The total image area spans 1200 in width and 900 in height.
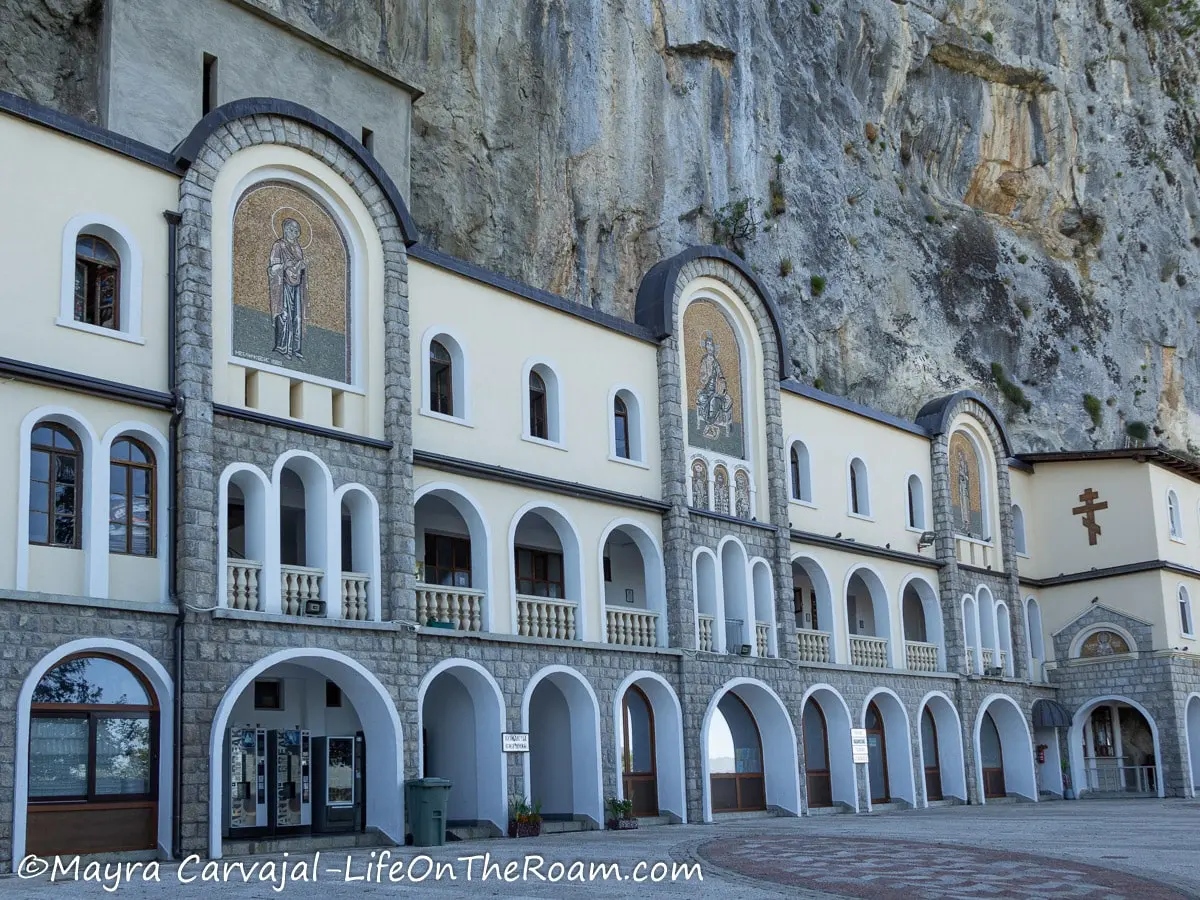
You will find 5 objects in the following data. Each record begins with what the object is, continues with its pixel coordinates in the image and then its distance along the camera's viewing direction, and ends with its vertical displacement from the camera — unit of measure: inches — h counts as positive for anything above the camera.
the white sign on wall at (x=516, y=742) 934.4 -14.5
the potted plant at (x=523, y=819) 914.7 -62.9
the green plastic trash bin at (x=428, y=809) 844.0 -50.2
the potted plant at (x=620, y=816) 994.1 -68.6
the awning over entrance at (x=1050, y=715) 1467.8 -16.2
